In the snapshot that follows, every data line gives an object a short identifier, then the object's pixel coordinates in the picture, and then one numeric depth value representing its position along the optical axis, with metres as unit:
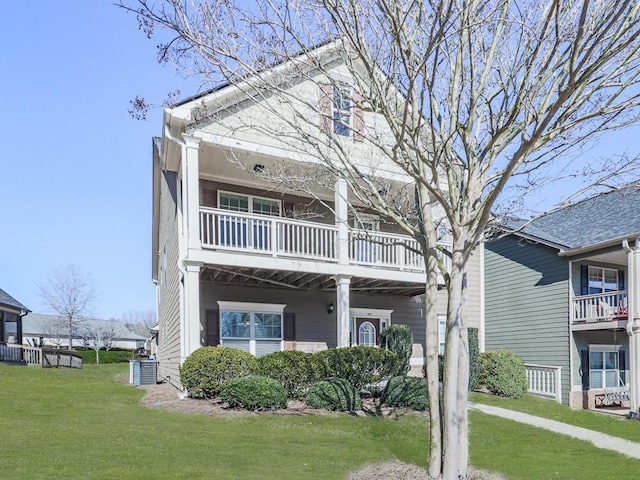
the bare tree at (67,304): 45.00
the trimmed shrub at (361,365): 12.19
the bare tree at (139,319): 75.56
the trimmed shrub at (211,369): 11.12
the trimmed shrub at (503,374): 15.18
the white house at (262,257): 12.20
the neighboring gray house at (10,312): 27.34
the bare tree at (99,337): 49.89
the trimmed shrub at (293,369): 11.52
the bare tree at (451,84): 5.69
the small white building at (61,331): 52.31
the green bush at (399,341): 14.94
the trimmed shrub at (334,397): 10.95
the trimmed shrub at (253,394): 10.41
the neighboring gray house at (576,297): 15.84
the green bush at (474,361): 15.06
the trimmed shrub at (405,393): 11.38
